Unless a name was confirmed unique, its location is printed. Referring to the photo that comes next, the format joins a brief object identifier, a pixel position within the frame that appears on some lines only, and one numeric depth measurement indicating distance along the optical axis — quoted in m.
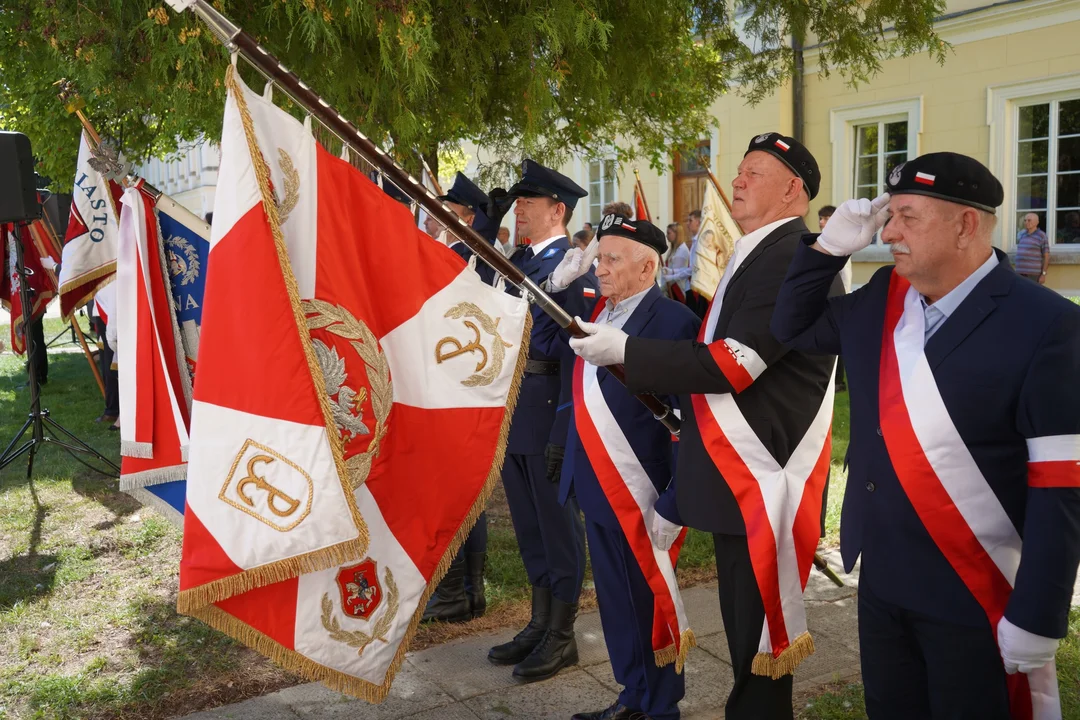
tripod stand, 6.53
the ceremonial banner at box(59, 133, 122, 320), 5.80
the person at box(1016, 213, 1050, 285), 11.67
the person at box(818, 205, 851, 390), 9.47
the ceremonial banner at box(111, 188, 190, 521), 3.72
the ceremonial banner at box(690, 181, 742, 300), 8.23
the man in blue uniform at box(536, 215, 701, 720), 3.23
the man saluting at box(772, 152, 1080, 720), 2.02
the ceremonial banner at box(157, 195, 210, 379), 4.15
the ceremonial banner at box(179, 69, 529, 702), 2.64
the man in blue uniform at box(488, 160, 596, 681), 3.86
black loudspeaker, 6.04
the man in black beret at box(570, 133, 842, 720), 2.72
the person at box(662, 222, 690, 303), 10.99
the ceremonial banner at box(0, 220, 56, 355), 8.24
